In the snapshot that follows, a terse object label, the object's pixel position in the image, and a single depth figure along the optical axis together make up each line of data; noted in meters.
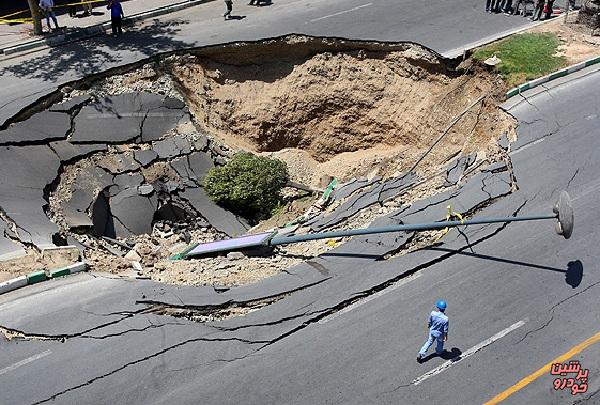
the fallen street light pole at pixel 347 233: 10.48
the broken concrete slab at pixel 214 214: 15.49
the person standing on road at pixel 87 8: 21.29
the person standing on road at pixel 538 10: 19.23
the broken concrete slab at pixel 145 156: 16.02
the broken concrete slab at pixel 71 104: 16.03
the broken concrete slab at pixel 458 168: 13.51
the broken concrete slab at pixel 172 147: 16.31
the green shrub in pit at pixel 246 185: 15.63
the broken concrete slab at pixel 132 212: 14.83
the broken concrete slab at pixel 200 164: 16.30
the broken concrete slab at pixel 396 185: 13.55
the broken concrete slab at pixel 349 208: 13.07
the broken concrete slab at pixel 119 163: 15.67
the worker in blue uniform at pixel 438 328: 9.19
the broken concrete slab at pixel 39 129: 14.97
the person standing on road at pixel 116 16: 19.14
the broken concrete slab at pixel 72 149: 15.24
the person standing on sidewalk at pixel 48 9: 19.81
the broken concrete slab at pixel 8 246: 11.77
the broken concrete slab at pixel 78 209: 13.77
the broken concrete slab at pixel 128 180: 15.48
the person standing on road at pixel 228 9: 20.45
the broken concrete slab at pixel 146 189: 15.37
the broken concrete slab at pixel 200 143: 16.64
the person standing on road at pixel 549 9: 19.17
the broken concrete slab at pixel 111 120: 15.95
